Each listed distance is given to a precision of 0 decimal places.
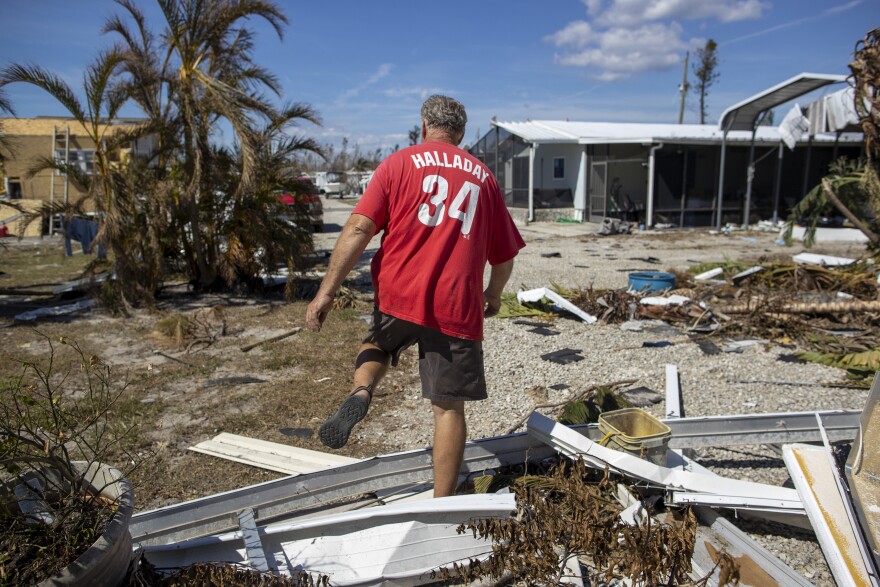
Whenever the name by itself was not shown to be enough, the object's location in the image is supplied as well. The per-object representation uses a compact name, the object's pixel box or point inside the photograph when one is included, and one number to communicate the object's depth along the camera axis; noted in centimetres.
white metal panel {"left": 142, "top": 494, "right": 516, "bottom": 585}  245
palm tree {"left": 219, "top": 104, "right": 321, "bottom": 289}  887
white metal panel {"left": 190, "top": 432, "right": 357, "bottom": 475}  365
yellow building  2392
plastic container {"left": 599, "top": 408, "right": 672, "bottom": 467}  293
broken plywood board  226
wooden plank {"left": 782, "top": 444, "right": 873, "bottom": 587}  224
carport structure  1528
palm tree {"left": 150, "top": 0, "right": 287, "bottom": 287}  841
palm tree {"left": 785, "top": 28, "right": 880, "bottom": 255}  721
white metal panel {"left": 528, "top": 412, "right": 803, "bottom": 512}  273
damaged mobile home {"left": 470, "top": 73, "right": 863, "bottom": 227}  2100
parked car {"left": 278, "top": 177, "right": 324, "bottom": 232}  924
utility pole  4050
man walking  274
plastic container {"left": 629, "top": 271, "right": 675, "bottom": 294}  857
